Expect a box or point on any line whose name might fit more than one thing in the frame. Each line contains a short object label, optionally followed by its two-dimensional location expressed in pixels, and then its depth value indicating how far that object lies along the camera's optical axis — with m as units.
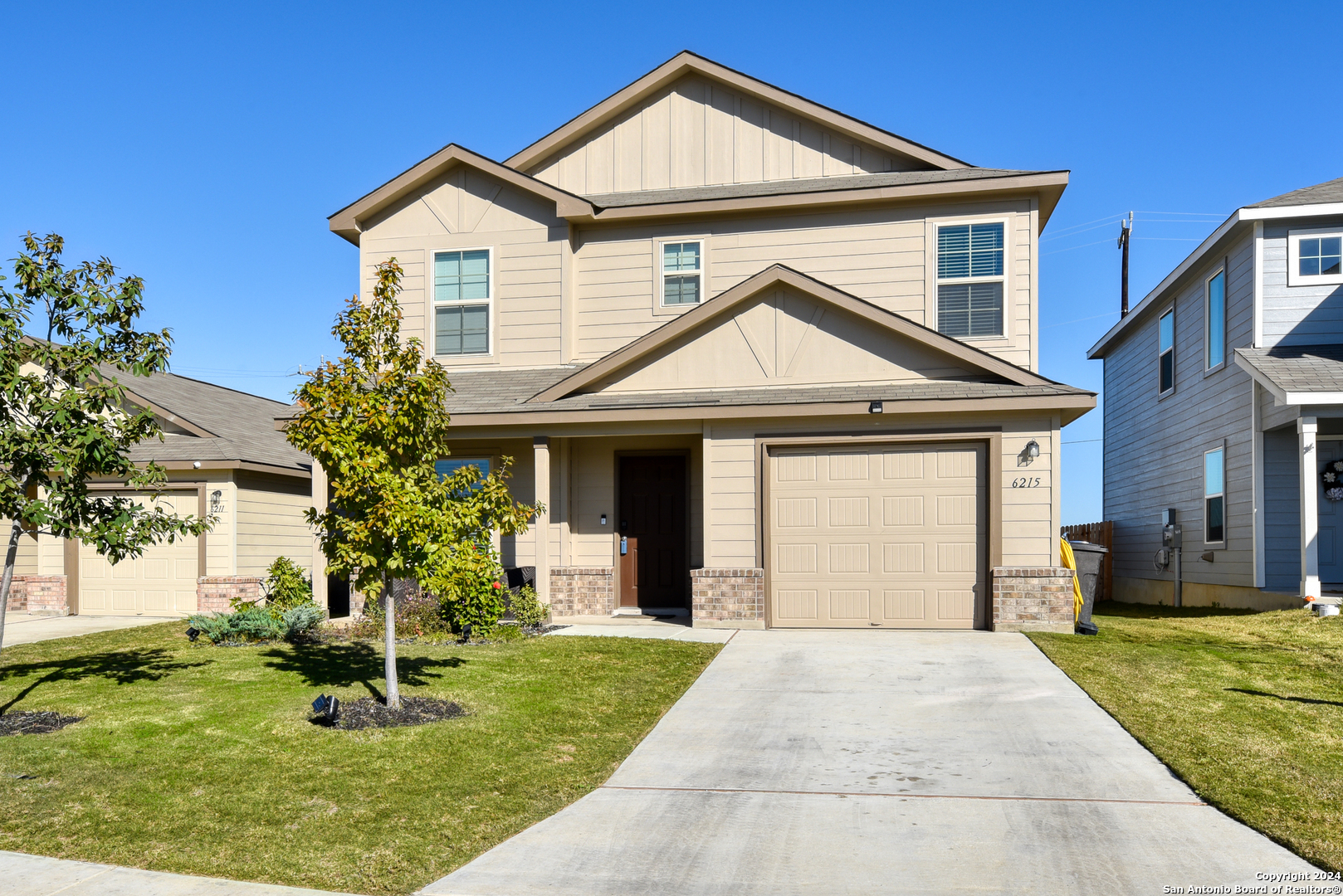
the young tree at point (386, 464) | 7.98
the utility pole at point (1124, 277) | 32.94
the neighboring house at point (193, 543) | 16.70
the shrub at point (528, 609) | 13.13
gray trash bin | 12.99
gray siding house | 14.48
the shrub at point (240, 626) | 12.30
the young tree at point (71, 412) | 7.69
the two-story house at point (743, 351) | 13.04
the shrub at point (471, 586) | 8.16
